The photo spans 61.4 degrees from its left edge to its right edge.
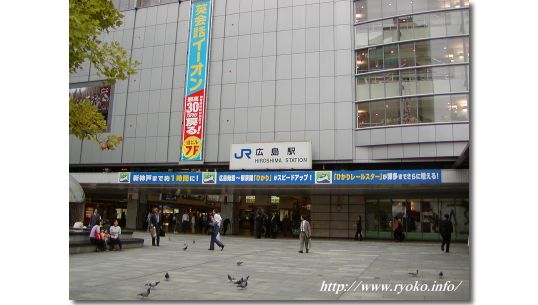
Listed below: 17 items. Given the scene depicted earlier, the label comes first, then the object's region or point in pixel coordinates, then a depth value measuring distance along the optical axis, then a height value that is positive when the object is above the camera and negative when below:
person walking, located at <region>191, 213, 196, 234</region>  29.76 -1.39
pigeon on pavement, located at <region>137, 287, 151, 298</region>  7.15 -1.46
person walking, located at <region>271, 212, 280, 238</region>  27.31 -1.31
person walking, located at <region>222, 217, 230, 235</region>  28.39 -1.28
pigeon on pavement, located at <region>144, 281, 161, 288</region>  7.67 -1.41
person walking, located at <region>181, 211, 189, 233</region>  29.51 -1.28
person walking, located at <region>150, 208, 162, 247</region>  17.73 -0.97
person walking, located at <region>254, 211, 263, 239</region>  26.28 -1.22
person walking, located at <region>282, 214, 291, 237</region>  29.89 -1.33
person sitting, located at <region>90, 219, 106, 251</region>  14.52 -1.26
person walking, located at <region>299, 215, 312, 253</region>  16.34 -0.93
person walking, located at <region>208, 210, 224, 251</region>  16.69 -0.99
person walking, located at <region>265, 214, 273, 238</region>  27.44 -1.43
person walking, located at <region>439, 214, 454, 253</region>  17.42 -0.73
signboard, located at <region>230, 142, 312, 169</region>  27.19 +2.99
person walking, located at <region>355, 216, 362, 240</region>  26.11 -1.25
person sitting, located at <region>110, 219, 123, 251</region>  15.24 -1.21
